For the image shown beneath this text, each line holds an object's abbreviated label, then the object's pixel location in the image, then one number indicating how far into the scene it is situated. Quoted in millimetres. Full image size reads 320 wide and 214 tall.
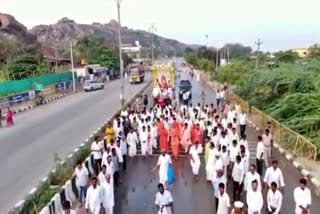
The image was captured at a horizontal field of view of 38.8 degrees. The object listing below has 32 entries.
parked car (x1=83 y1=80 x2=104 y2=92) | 48322
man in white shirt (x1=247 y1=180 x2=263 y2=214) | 8469
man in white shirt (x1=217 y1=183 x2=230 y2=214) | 8328
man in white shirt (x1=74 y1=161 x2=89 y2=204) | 10781
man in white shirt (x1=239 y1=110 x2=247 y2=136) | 19141
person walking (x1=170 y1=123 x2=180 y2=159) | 15399
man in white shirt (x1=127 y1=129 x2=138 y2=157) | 15289
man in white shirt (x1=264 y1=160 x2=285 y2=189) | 9680
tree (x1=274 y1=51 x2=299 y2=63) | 50562
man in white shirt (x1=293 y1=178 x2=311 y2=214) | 8266
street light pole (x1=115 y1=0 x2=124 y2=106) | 30506
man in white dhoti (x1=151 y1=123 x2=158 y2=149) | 16159
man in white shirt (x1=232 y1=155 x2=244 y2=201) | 10445
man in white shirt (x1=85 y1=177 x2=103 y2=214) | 8984
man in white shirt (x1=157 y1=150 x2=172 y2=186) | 11148
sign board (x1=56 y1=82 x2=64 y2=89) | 46419
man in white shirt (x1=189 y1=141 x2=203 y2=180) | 12336
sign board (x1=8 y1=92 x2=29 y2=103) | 33906
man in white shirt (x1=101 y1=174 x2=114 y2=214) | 9430
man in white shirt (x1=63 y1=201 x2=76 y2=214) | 7613
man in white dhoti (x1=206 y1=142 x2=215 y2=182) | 11578
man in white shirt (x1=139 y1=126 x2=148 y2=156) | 15609
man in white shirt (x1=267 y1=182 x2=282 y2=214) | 8573
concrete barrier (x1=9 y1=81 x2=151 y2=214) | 9852
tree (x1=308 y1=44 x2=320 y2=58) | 53194
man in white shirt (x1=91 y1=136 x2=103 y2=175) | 12961
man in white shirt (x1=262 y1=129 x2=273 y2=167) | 13539
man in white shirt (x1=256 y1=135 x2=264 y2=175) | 12457
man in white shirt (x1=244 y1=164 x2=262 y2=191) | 9150
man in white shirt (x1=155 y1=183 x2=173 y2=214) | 8680
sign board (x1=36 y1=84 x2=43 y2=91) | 39500
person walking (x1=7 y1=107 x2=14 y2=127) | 24422
